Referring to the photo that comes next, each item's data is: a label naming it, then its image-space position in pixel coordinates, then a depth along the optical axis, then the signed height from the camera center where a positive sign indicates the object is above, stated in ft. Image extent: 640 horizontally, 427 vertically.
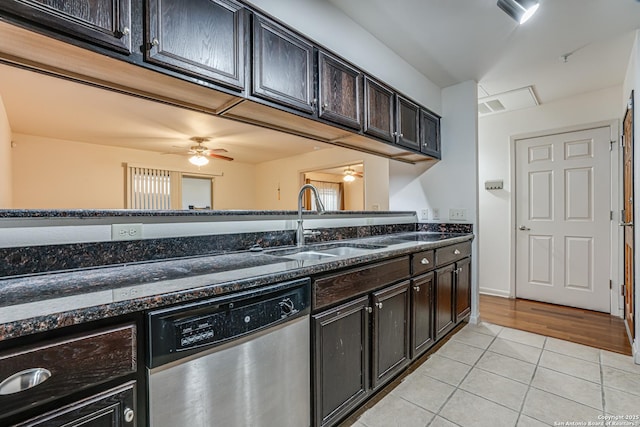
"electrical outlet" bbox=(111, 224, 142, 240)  4.36 -0.29
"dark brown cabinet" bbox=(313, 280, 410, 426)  4.53 -2.40
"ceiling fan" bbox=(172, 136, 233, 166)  11.66 +2.42
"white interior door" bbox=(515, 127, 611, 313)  10.75 -0.39
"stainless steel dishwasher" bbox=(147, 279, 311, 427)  2.89 -1.67
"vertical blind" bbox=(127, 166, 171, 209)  11.10 +0.94
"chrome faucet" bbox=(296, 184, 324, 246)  6.60 -0.36
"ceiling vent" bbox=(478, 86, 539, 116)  10.88 +4.17
